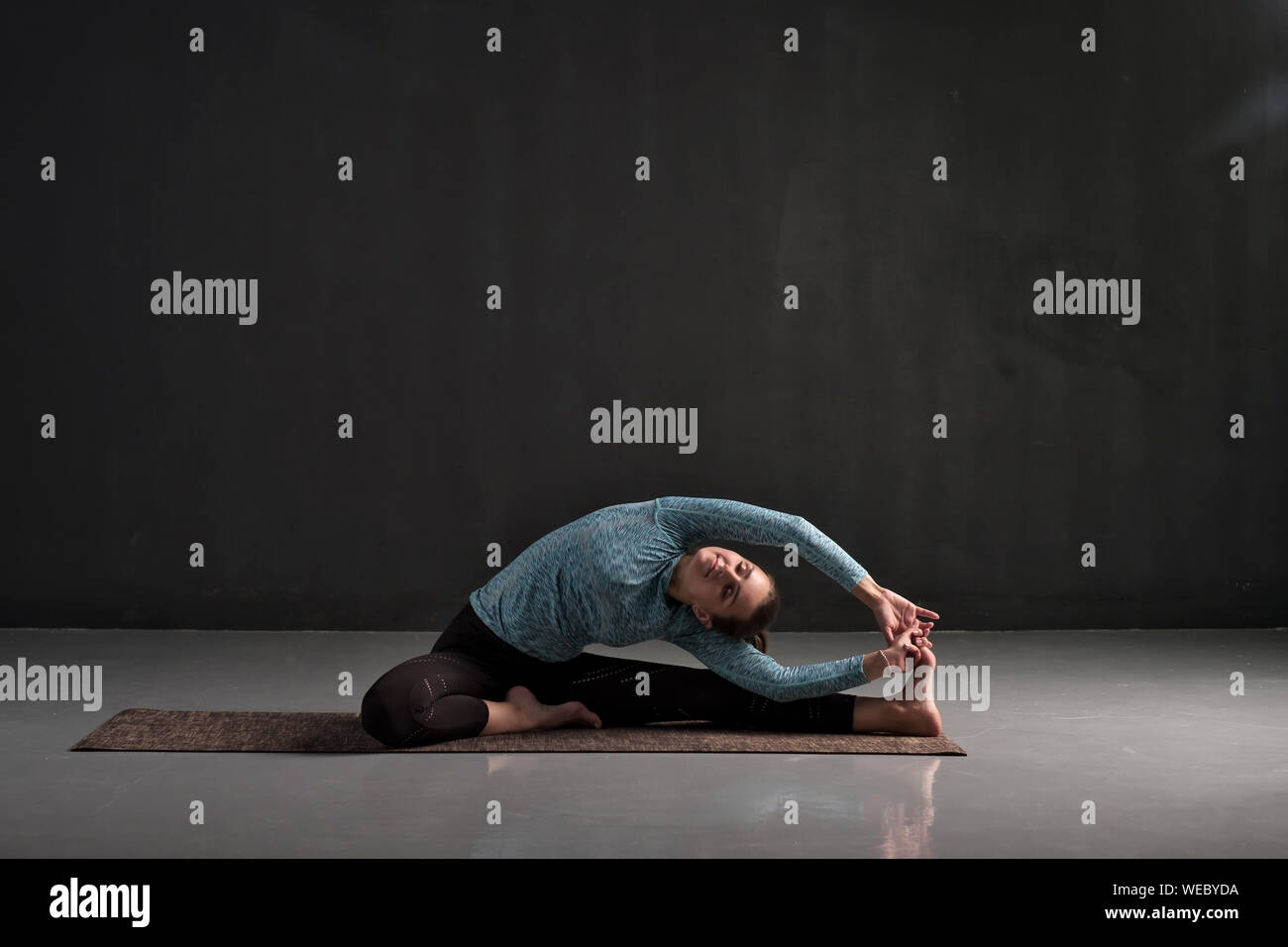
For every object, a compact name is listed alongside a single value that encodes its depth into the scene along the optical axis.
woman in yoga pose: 3.08
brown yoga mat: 3.12
